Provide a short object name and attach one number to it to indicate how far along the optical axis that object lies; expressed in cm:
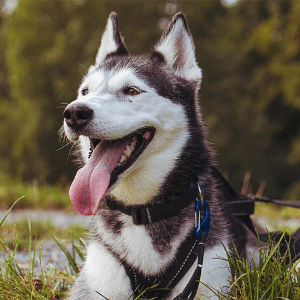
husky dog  225
